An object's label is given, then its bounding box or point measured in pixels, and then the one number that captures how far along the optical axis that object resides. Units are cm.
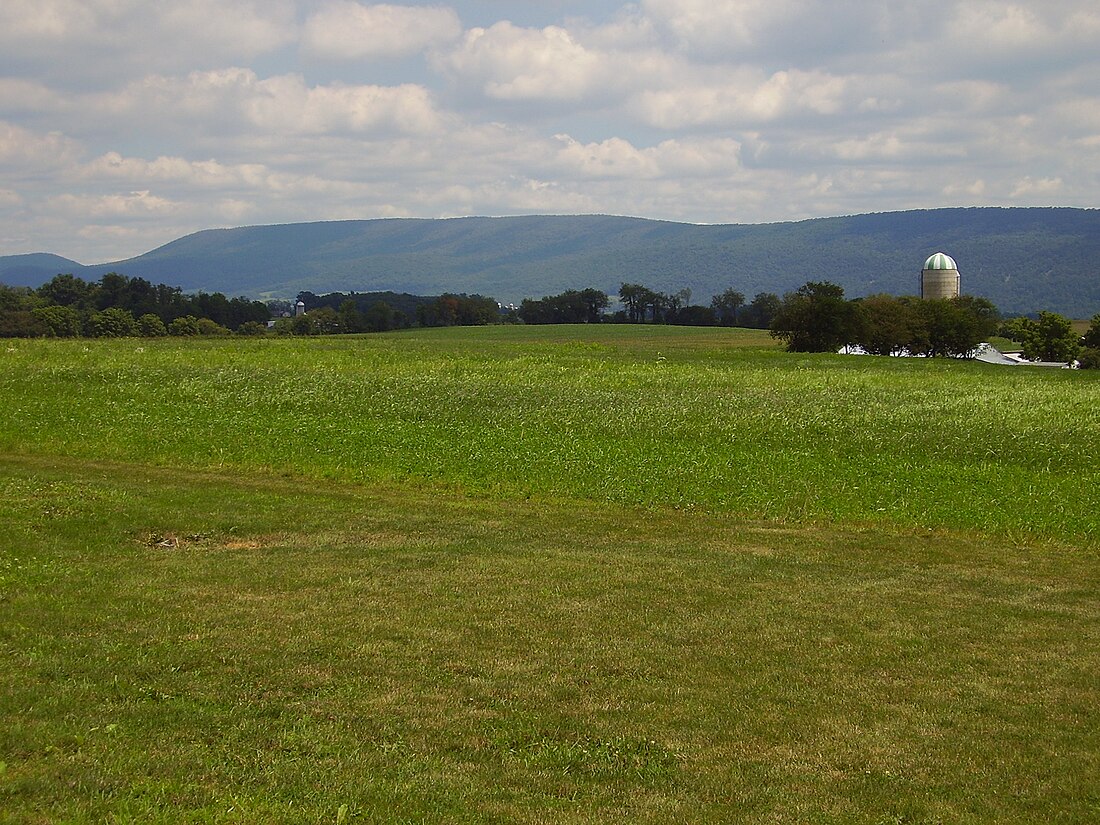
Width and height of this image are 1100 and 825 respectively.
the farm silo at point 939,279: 16250
